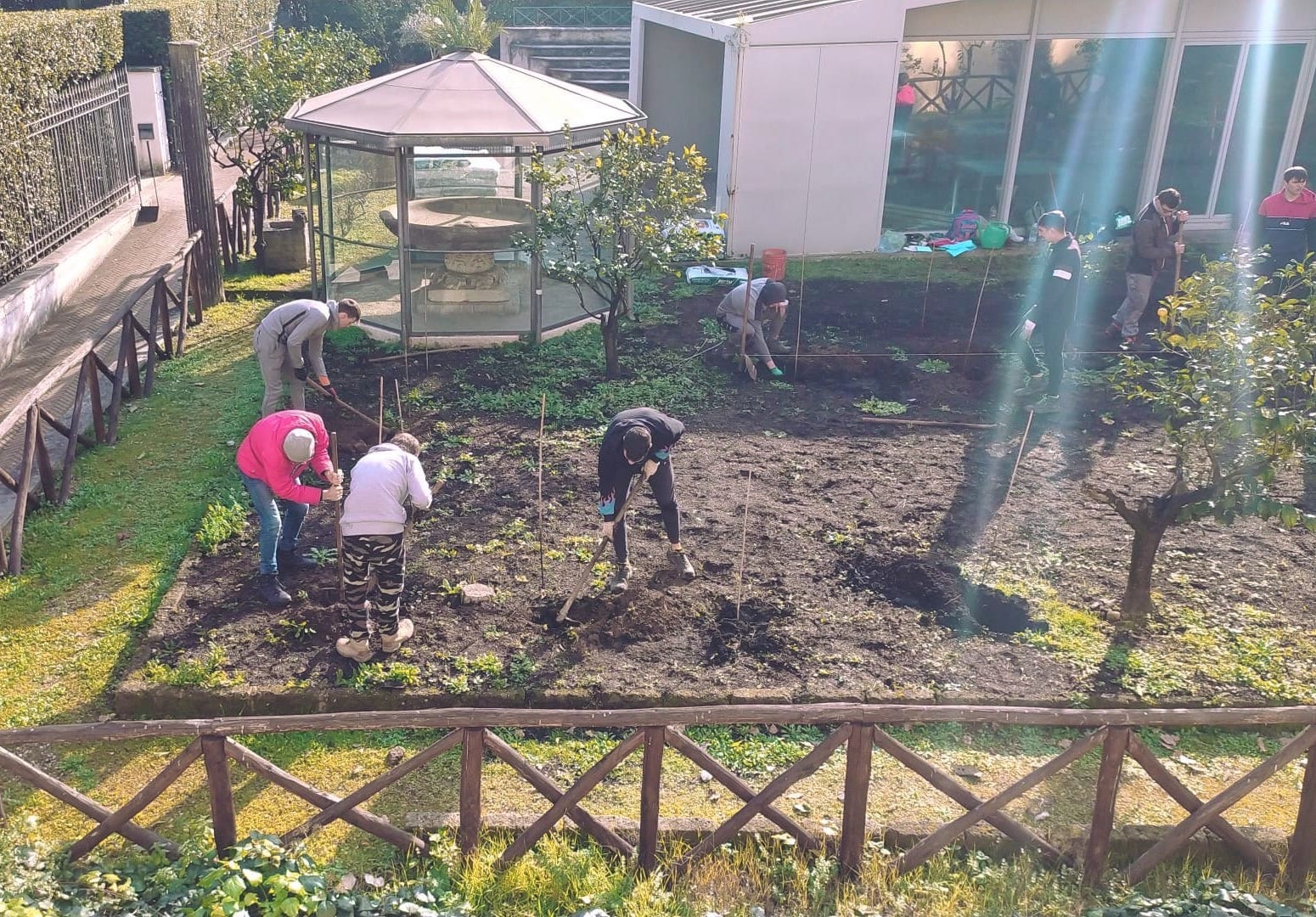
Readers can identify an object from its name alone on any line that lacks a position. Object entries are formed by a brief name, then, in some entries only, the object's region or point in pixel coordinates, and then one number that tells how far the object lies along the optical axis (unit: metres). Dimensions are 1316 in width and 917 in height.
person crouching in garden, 11.85
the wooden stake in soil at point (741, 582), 7.89
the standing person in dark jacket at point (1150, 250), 12.45
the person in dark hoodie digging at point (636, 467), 7.47
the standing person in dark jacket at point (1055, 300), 11.13
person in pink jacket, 7.20
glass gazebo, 12.04
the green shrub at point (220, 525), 8.31
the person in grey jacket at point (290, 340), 9.59
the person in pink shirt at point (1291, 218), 13.28
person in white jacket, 6.77
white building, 15.78
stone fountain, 12.23
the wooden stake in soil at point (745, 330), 11.77
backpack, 17.16
